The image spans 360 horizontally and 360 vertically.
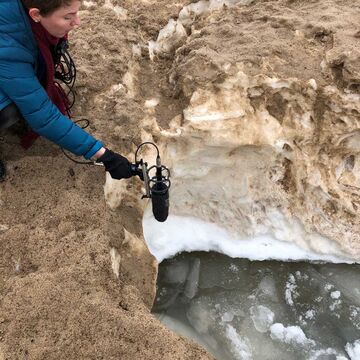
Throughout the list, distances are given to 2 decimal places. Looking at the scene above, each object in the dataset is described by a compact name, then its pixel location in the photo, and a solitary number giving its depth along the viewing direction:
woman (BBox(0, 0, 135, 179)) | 2.03
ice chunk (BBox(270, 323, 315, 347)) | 2.98
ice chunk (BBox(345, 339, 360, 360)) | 2.92
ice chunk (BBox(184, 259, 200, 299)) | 3.28
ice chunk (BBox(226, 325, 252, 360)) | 2.88
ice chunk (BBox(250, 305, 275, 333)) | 3.07
